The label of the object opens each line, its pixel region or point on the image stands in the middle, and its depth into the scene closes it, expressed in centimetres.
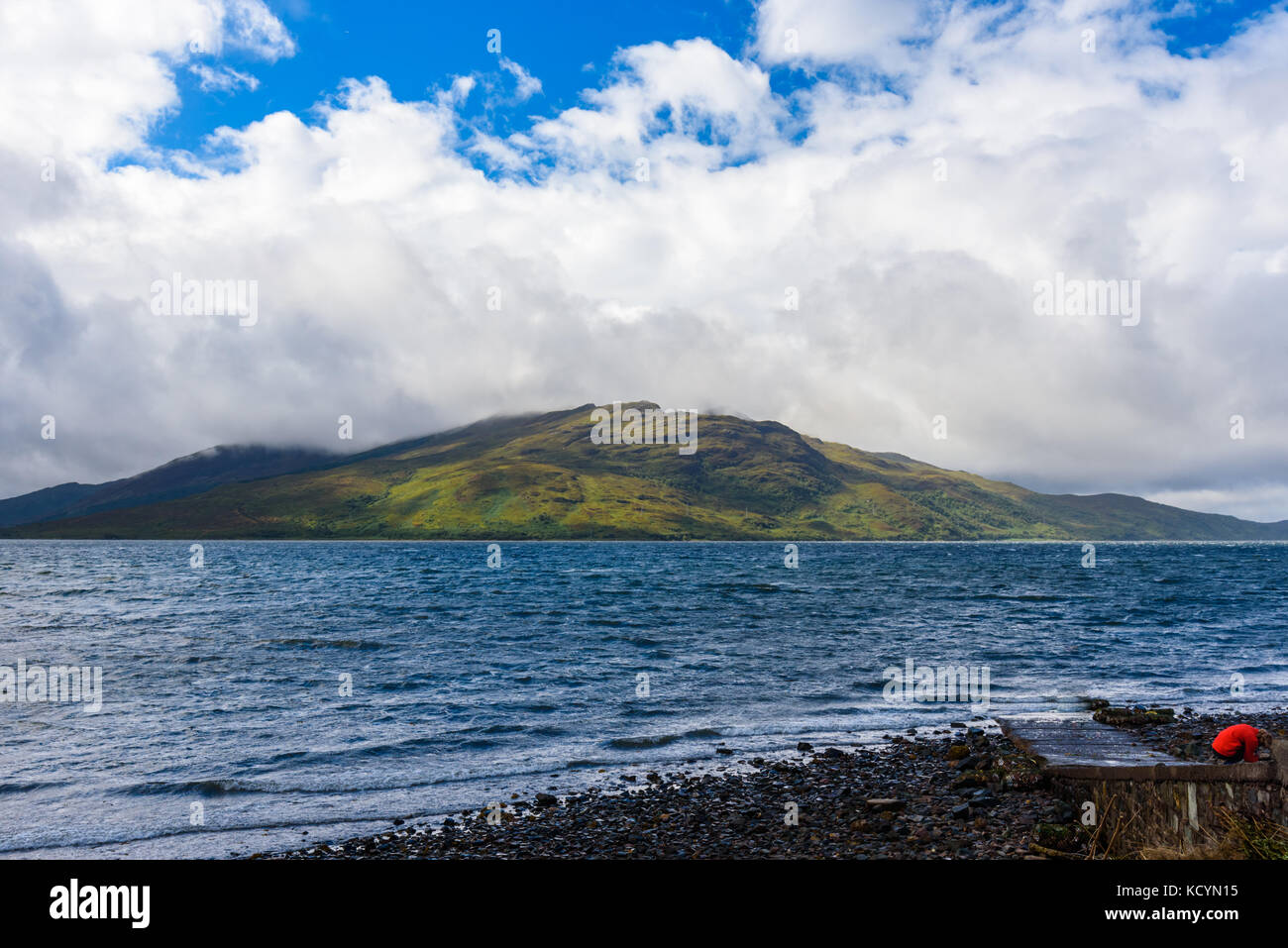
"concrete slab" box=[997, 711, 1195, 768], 1795
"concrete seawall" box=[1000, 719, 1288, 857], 1162
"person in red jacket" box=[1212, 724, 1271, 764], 1219
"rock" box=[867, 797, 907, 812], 1689
